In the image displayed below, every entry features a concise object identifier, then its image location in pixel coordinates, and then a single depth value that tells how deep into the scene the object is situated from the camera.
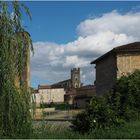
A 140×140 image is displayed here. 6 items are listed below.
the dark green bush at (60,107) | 50.63
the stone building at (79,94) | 50.98
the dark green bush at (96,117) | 9.69
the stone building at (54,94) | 65.12
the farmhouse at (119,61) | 22.94
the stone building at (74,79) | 96.16
